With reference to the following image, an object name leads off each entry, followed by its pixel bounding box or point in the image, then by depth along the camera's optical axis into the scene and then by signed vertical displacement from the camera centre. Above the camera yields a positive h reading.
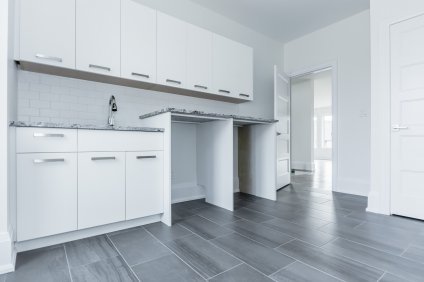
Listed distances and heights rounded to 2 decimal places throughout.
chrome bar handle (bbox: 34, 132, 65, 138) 1.50 +0.05
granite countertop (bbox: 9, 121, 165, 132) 1.45 +0.11
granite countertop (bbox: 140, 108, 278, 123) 1.98 +0.26
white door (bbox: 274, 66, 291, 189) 3.42 +0.27
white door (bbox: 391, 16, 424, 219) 2.21 +0.24
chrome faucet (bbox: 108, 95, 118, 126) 2.28 +0.33
